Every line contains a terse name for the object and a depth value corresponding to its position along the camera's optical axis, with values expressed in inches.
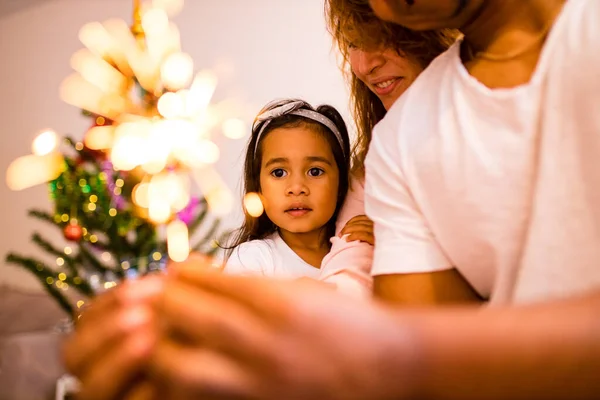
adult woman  40.0
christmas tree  87.0
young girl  54.6
